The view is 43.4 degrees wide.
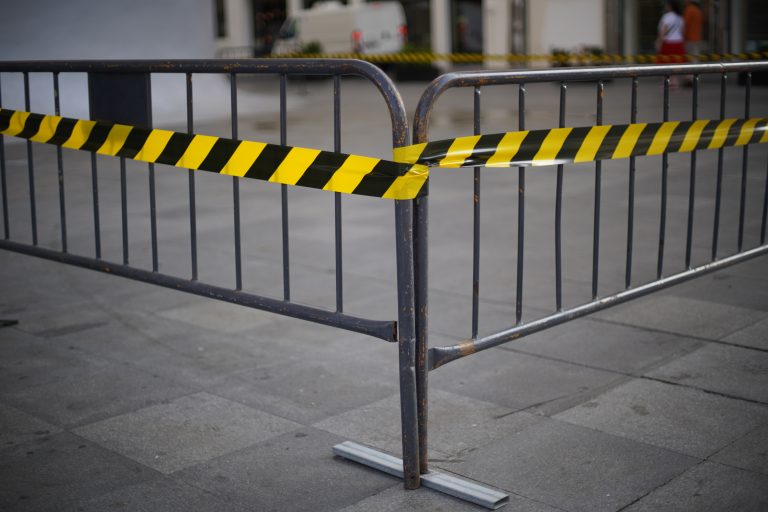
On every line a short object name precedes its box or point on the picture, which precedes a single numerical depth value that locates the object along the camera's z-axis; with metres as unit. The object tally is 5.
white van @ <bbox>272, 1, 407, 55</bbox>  36.84
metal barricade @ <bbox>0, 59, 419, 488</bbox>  3.49
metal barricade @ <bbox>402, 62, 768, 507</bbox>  3.53
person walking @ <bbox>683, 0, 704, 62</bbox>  22.02
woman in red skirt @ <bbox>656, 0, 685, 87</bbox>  21.45
